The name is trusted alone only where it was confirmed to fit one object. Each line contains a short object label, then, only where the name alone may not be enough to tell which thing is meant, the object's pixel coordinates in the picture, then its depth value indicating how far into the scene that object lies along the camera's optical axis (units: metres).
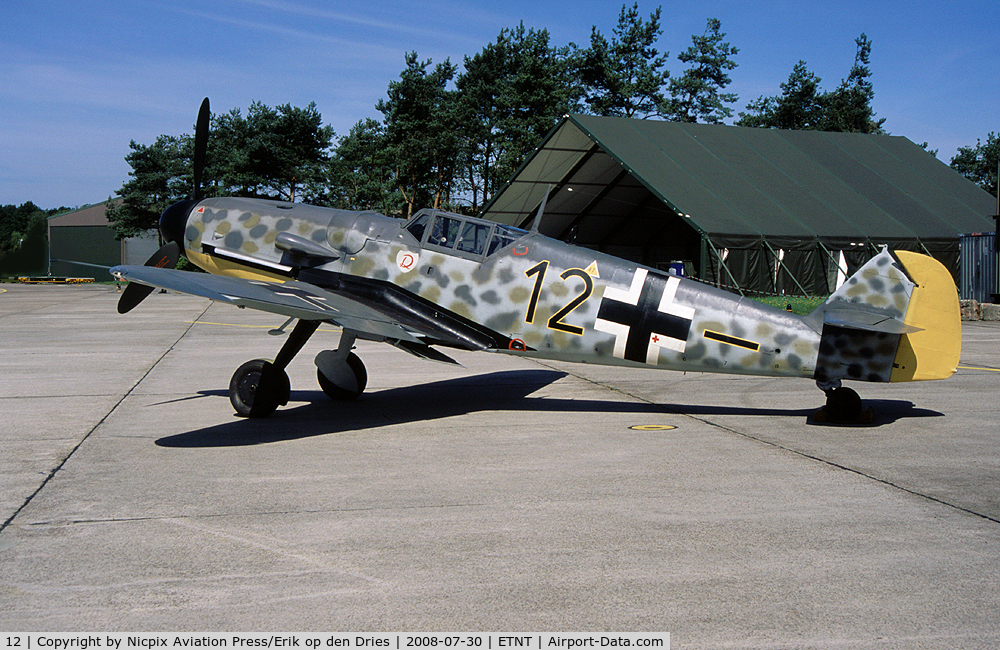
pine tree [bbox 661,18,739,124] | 74.62
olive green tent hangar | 29.19
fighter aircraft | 8.38
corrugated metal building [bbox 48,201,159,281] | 85.19
